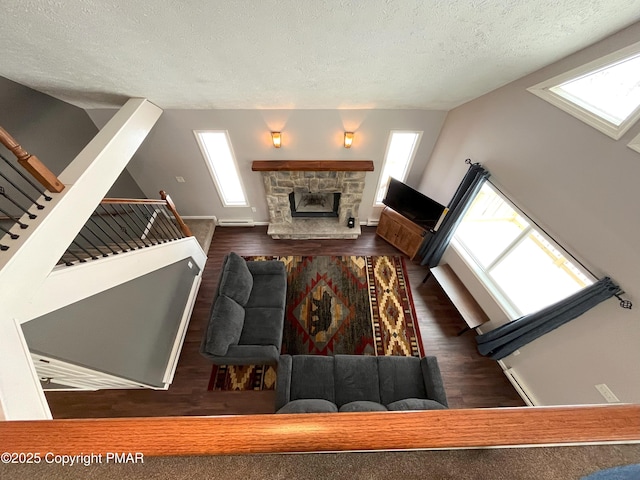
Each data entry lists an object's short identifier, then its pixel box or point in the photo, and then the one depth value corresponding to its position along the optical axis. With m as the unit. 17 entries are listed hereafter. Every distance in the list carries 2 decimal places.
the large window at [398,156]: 3.90
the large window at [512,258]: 2.52
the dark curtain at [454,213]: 2.98
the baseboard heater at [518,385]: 2.82
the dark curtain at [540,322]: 1.92
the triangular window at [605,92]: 1.70
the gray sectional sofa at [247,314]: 2.70
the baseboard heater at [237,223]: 4.86
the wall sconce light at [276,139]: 3.60
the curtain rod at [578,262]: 1.81
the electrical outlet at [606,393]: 1.98
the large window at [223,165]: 3.79
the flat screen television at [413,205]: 3.63
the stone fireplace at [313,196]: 3.98
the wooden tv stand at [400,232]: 3.99
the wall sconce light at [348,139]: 3.64
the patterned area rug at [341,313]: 3.10
